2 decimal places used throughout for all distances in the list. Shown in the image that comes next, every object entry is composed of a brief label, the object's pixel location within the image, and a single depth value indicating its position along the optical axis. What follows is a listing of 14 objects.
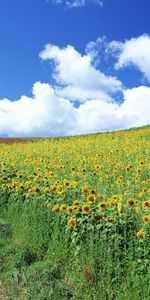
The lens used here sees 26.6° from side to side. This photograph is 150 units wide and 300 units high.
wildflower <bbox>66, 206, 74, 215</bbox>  4.73
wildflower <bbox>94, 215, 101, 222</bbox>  4.55
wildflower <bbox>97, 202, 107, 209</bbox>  4.50
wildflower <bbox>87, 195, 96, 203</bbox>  4.70
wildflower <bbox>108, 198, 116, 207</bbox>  4.61
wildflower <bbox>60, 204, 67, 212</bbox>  4.90
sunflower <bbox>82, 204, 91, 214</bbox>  4.57
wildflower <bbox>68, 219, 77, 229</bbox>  4.61
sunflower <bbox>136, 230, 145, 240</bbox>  3.94
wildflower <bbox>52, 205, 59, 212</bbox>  5.13
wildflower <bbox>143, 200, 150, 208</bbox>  4.27
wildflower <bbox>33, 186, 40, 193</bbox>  6.22
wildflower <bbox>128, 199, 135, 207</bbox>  4.39
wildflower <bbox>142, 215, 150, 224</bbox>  4.03
